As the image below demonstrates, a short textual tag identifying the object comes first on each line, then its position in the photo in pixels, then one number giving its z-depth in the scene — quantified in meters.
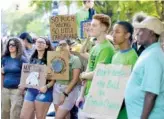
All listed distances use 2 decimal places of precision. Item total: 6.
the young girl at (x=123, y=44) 5.77
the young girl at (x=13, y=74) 8.35
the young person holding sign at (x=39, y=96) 7.76
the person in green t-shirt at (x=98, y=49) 6.17
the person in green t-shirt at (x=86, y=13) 8.16
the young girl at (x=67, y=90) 7.68
